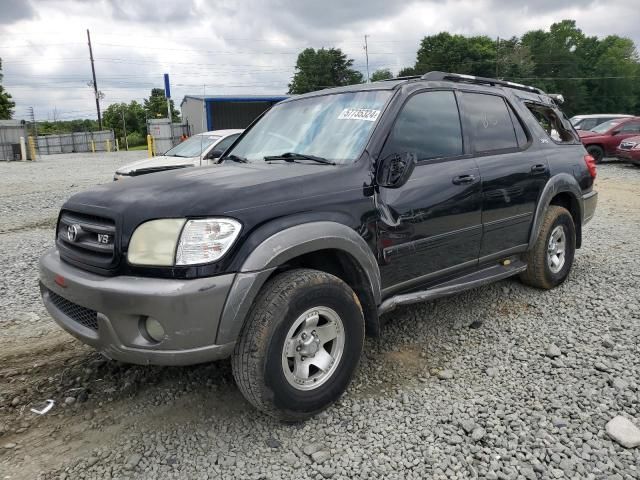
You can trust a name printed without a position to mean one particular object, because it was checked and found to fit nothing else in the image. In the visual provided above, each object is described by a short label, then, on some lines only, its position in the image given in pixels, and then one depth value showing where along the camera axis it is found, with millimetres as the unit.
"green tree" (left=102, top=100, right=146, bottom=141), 78438
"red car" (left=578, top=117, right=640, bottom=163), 16656
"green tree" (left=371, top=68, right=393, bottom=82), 84531
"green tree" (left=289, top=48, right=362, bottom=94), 76750
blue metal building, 35219
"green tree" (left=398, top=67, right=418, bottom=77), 68425
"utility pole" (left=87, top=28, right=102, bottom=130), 51031
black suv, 2451
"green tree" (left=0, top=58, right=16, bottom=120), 48781
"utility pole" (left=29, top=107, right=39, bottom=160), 37694
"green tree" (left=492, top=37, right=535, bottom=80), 64338
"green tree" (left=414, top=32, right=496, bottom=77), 66188
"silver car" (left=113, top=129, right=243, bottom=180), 9477
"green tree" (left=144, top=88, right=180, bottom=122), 78100
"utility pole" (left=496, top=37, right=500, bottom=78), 63006
